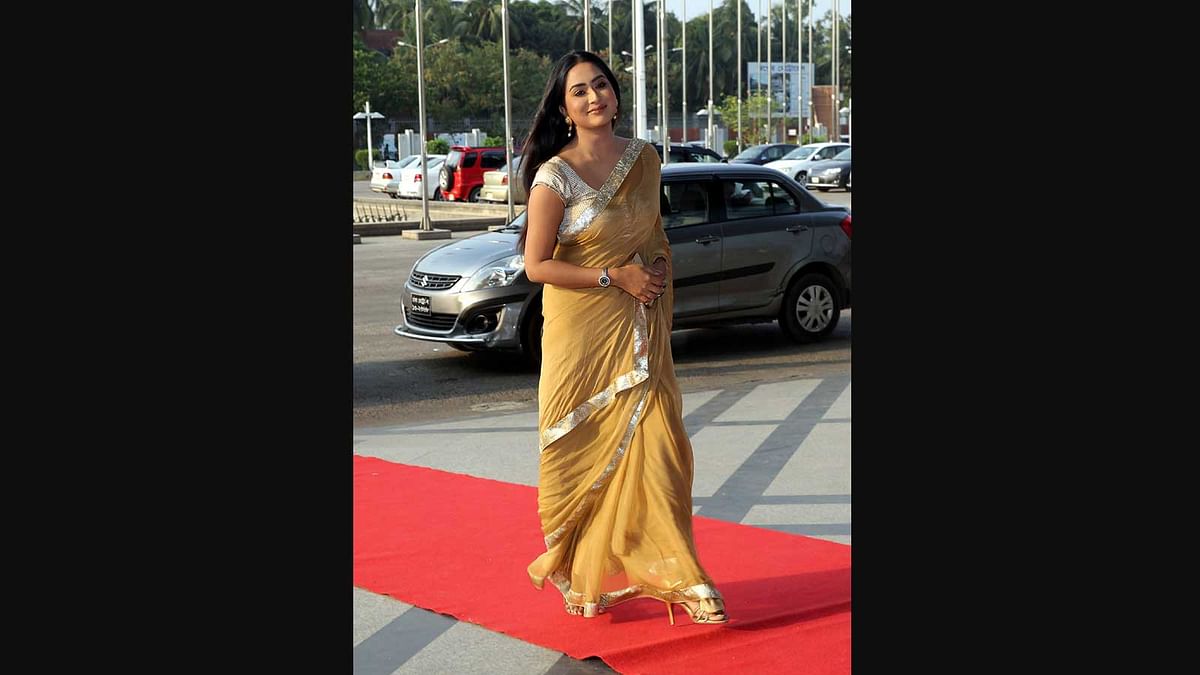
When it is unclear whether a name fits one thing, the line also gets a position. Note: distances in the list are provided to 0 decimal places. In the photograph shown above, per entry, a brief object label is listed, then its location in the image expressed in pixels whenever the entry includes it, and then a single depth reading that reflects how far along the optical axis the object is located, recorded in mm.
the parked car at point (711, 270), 10406
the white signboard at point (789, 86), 91438
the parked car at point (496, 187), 31922
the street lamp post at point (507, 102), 25984
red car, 34562
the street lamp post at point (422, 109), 25266
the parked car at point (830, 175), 37094
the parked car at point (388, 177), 39031
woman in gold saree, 4500
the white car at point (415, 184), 35531
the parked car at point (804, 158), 38750
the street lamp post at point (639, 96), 27141
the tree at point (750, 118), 70000
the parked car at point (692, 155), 26345
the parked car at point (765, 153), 42444
